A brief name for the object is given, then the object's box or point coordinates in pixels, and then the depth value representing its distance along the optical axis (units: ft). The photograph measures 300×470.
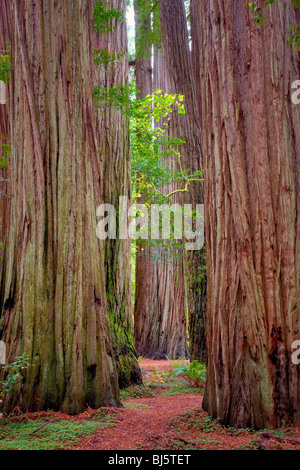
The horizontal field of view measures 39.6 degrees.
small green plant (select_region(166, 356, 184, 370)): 29.77
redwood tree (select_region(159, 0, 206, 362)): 25.61
